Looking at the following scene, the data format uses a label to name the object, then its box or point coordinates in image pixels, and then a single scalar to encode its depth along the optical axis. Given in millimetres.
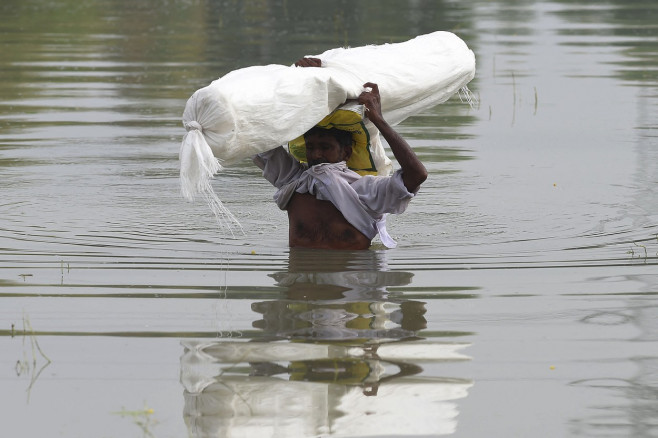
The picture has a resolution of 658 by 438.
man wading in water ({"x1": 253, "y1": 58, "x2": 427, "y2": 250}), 13984
